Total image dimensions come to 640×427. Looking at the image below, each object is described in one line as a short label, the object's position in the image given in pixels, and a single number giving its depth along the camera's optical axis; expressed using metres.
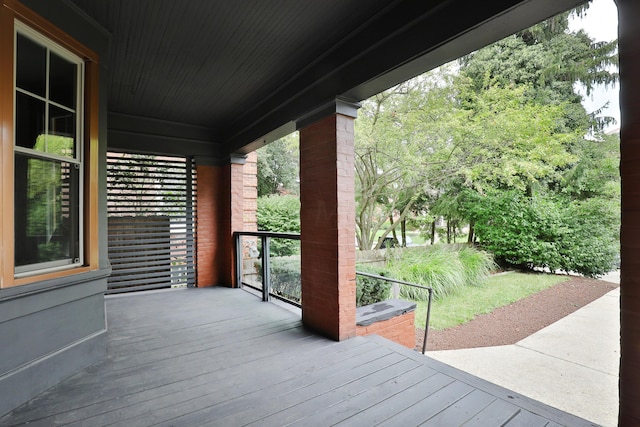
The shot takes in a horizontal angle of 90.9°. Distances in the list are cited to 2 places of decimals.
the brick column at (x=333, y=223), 2.89
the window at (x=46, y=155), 2.03
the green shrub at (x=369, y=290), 5.03
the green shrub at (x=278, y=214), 9.23
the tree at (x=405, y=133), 6.77
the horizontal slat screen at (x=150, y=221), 4.68
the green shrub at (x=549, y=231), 7.76
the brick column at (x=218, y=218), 5.25
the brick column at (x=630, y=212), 1.32
